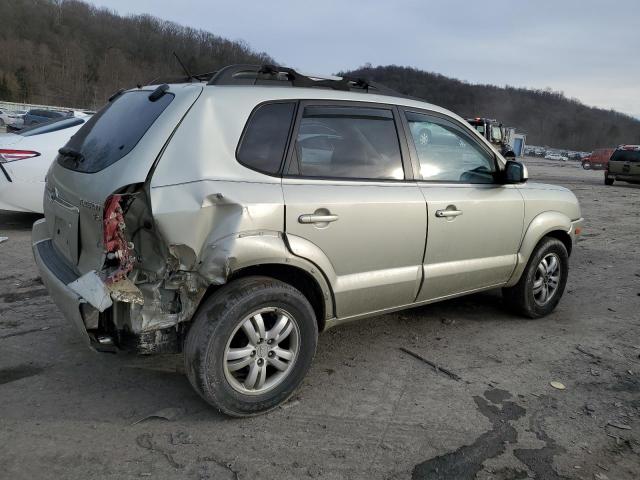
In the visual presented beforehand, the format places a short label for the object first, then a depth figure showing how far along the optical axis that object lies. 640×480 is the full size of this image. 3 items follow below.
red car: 43.97
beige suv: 2.82
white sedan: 6.62
